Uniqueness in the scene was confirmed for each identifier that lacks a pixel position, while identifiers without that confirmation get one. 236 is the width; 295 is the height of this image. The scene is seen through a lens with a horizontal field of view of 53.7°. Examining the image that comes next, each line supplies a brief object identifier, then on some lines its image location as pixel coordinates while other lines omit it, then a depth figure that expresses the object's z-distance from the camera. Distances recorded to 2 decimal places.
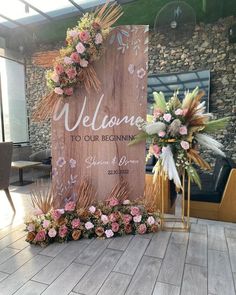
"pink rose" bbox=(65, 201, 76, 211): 2.20
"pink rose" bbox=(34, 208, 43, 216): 2.26
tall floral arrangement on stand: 2.09
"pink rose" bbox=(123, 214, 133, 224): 2.25
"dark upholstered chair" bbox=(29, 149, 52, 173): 6.37
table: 5.33
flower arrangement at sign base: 2.14
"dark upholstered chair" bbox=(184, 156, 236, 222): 3.02
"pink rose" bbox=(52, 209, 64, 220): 2.18
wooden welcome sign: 2.21
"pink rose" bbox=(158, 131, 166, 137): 2.12
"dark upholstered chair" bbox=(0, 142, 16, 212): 3.20
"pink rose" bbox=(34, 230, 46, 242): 2.09
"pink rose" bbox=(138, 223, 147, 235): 2.25
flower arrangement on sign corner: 2.05
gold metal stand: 2.36
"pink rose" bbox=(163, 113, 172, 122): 2.11
